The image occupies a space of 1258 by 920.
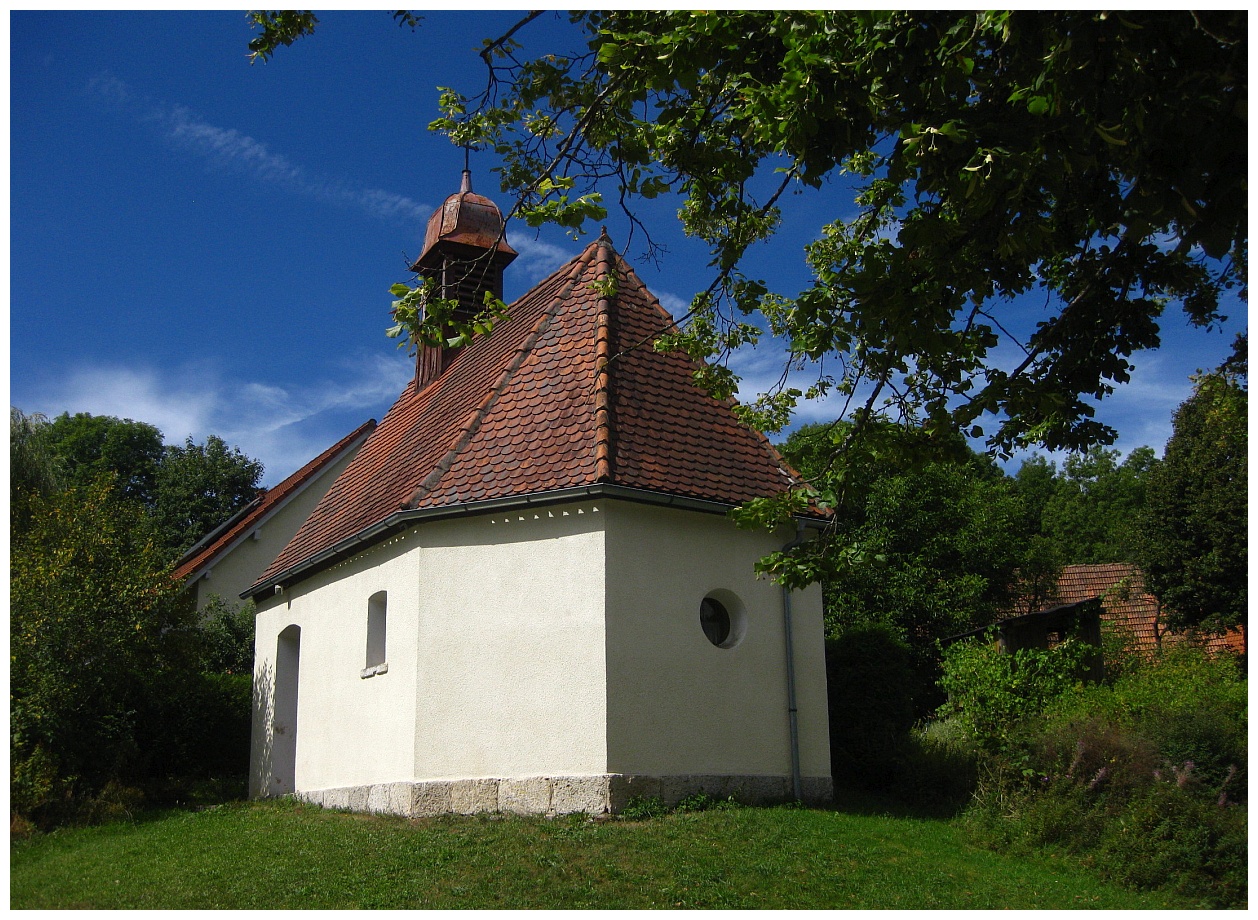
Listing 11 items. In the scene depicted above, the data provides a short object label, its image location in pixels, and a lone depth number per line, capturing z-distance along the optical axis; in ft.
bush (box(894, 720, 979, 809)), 41.98
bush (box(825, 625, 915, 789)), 46.62
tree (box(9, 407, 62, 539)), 58.46
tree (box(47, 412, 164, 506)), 130.21
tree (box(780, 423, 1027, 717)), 72.79
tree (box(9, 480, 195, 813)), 43.32
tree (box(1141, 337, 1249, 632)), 78.95
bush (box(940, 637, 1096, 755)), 45.83
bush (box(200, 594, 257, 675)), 70.28
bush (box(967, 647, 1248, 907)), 30.63
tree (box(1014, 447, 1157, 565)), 150.82
